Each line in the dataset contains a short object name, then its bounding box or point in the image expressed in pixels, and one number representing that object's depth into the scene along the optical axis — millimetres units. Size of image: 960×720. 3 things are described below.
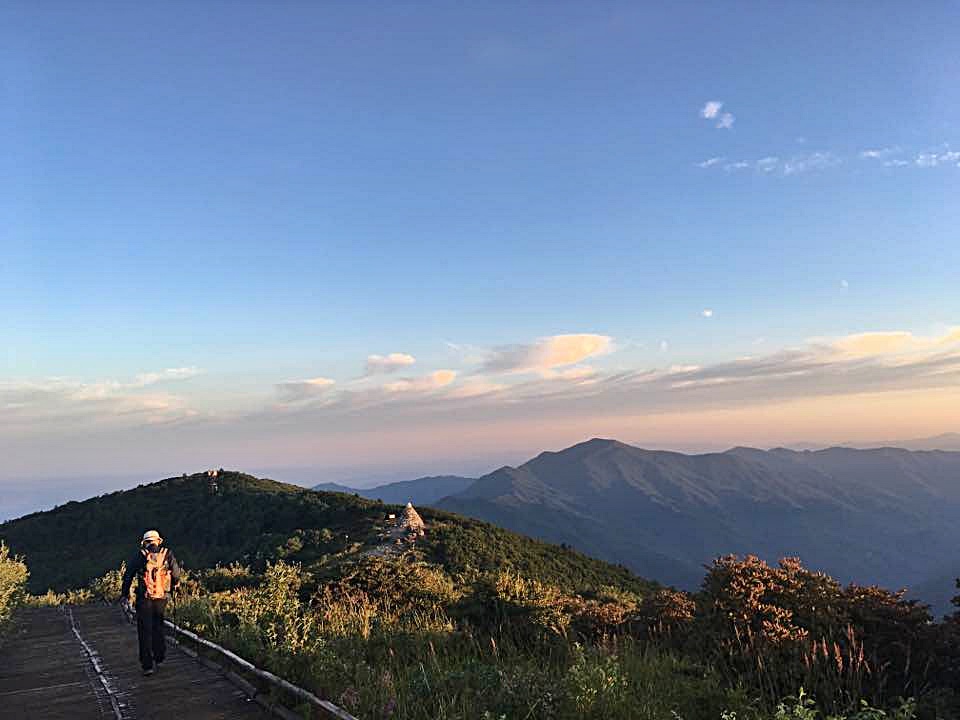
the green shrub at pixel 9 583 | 16059
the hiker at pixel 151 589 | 10336
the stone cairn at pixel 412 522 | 45925
